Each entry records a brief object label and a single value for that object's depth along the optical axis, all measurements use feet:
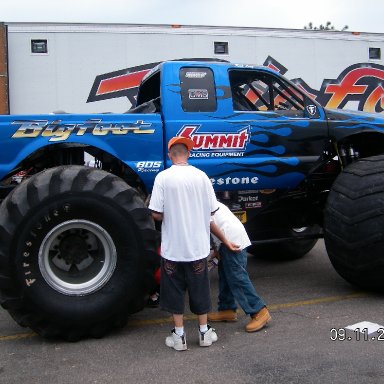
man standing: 12.89
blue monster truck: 13.74
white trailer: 39.96
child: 14.12
